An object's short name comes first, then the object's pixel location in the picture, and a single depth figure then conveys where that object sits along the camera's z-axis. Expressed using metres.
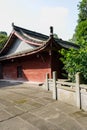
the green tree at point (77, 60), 4.68
